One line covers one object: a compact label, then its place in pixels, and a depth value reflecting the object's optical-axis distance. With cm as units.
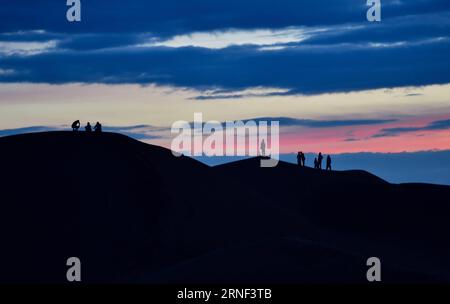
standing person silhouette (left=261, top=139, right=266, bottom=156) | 6579
